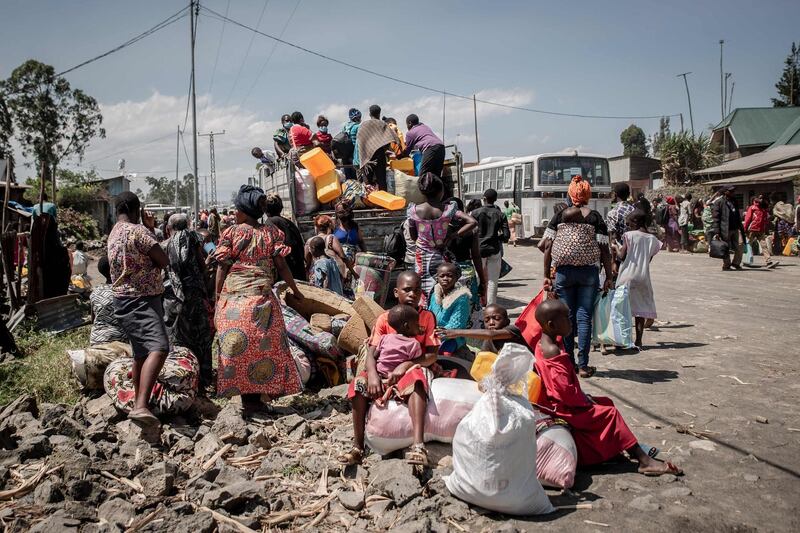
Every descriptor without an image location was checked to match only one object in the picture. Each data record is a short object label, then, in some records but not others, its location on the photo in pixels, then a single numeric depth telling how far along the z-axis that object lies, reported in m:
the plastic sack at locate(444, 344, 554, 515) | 3.29
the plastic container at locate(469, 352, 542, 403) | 4.39
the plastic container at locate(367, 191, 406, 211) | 9.16
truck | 9.06
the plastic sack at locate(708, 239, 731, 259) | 14.12
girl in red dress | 3.87
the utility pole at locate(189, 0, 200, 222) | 21.83
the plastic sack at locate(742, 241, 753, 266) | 15.19
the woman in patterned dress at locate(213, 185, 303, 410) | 5.14
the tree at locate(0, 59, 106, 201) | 35.25
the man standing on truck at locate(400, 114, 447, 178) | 8.91
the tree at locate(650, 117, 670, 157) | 85.56
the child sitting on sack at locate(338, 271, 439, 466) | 3.93
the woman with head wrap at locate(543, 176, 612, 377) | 5.87
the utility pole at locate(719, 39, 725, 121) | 52.00
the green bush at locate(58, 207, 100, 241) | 30.06
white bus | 22.20
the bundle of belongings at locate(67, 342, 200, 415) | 5.05
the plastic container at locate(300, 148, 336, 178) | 9.41
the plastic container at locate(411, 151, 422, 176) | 10.06
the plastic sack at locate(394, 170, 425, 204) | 9.64
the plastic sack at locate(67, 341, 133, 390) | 5.71
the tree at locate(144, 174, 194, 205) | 103.94
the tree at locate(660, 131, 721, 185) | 31.95
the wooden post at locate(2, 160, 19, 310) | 9.52
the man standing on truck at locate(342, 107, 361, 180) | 10.65
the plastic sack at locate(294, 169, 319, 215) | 9.34
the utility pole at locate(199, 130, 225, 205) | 49.77
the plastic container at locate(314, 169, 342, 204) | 9.41
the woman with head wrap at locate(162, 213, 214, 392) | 5.84
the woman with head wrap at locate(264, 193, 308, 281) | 7.30
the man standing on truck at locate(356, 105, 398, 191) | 9.30
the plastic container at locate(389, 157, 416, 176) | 9.94
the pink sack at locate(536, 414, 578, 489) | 3.68
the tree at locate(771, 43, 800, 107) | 48.44
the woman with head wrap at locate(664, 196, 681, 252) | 20.12
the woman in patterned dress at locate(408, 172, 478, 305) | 5.62
